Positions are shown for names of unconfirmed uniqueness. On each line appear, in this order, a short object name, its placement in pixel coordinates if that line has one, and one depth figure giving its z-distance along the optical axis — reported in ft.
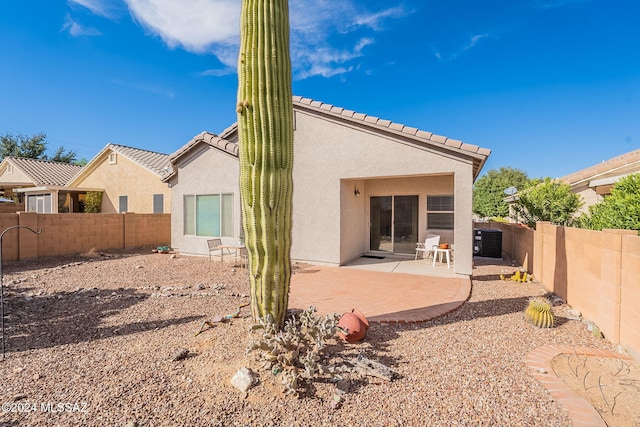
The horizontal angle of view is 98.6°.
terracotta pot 14.37
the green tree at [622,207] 17.02
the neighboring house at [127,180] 65.31
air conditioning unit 43.04
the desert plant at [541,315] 16.87
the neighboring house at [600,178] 36.27
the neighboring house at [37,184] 70.69
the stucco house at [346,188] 29.53
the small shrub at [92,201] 72.90
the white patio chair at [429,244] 35.40
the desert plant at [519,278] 28.53
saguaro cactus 13.29
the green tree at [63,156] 133.28
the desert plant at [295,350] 10.98
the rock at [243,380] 10.64
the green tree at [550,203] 33.78
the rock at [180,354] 12.87
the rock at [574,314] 18.69
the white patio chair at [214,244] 36.50
